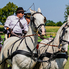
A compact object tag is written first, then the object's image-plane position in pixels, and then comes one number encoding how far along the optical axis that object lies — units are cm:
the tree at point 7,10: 7454
